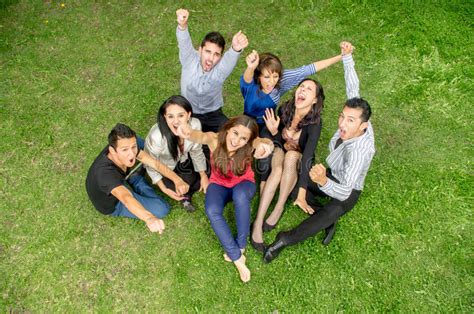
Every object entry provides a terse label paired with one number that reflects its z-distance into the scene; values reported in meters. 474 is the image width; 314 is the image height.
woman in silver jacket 4.22
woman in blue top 4.59
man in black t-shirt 3.91
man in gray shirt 4.43
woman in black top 4.62
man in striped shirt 4.05
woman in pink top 4.26
